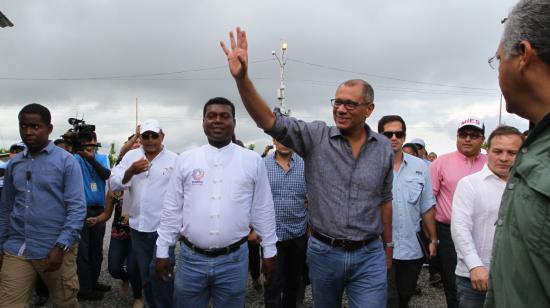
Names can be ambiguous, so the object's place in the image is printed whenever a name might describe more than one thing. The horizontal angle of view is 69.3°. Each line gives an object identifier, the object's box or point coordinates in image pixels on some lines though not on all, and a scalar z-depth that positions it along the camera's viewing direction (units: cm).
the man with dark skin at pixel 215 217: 308
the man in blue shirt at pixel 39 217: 357
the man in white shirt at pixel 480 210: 304
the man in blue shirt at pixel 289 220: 472
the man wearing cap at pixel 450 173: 427
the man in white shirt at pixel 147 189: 436
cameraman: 530
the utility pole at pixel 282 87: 2394
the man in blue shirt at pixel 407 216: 396
